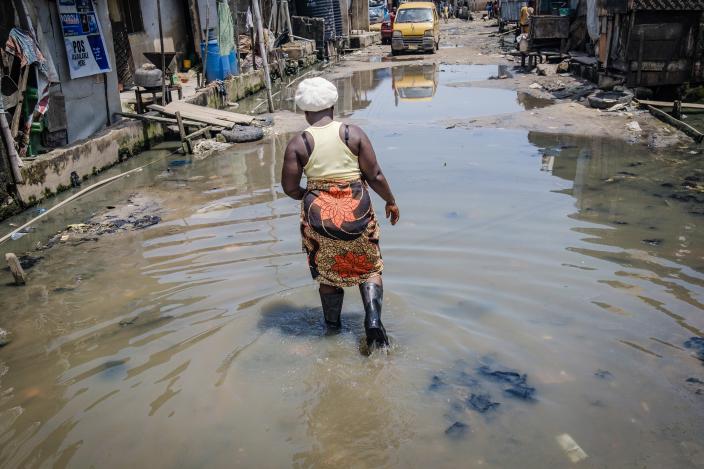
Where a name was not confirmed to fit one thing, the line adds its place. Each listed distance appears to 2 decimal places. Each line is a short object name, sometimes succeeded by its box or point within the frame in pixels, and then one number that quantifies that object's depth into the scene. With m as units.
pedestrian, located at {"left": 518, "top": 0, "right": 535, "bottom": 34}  24.83
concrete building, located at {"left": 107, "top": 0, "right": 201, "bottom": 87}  15.30
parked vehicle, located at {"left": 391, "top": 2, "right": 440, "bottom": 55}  25.58
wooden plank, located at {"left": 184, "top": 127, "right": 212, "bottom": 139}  10.62
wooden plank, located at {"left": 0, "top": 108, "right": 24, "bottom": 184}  7.27
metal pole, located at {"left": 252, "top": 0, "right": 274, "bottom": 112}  12.85
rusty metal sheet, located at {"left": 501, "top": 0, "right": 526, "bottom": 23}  33.81
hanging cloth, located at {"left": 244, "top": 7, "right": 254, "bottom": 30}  16.90
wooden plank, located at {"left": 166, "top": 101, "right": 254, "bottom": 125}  11.77
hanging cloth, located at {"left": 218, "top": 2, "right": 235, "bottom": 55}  15.90
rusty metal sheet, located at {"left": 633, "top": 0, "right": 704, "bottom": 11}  11.92
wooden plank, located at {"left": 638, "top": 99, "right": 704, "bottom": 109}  10.86
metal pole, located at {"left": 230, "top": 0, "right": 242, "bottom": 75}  17.81
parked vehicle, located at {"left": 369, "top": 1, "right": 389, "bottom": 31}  43.88
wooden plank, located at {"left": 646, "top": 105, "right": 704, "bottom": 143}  9.40
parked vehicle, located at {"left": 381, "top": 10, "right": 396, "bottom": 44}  32.91
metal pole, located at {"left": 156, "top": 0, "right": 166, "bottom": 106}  11.97
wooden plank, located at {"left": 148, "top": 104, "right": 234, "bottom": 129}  11.37
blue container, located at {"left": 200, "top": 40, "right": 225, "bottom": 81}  16.23
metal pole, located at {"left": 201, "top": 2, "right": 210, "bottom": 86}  14.38
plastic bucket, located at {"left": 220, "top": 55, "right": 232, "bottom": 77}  16.33
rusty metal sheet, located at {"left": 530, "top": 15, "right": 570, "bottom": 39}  19.98
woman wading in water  3.71
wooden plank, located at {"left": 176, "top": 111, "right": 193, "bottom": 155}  10.56
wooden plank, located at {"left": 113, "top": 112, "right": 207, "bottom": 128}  10.80
